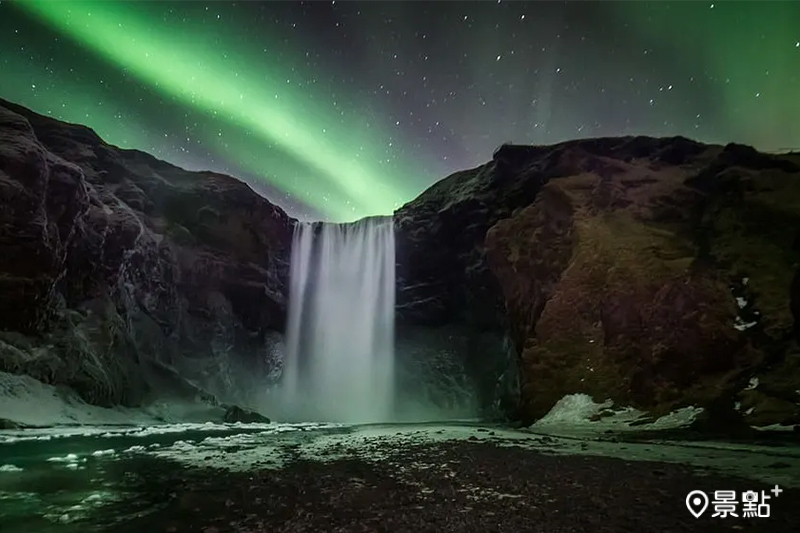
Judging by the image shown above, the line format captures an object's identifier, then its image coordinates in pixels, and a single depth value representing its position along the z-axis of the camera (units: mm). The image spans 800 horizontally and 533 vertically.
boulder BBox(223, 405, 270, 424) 36231
